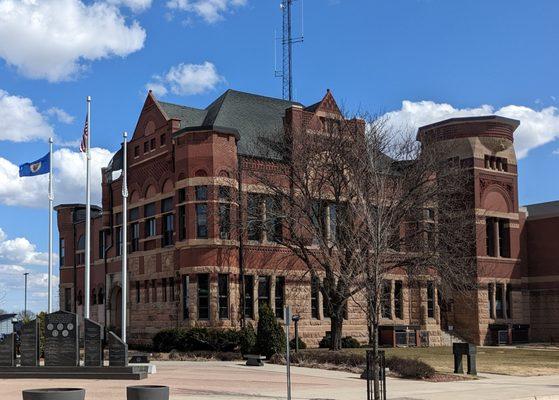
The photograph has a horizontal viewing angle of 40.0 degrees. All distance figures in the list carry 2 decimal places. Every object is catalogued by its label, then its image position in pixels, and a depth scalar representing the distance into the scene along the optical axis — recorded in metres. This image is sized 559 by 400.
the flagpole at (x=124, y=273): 32.41
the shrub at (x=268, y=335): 36.25
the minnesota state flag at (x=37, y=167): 33.94
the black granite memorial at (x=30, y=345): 27.98
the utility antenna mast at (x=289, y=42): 62.12
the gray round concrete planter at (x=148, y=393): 16.91
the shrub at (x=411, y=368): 26.72
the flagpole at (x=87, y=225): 30.11
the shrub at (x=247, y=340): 38.66
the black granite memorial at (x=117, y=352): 26.94
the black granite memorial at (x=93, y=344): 27.14
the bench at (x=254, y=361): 32.28
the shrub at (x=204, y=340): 40.72
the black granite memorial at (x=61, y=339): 27.48
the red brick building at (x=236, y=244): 43.50
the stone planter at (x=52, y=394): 15.84
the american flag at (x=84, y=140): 32.38
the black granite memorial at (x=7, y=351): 28.09
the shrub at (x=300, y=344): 42.78
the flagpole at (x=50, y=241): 32.70
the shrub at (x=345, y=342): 45.56
